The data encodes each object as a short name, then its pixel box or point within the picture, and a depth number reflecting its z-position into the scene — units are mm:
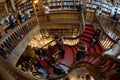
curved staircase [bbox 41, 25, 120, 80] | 2525
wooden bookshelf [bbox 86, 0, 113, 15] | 5849
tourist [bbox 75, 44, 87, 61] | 3975
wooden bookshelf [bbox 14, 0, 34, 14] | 5585
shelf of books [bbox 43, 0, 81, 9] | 5795
